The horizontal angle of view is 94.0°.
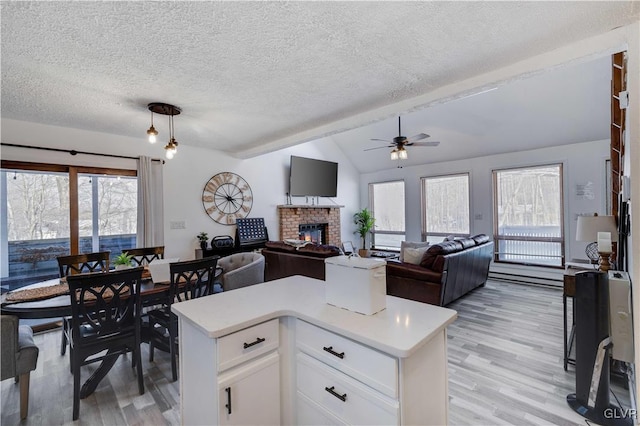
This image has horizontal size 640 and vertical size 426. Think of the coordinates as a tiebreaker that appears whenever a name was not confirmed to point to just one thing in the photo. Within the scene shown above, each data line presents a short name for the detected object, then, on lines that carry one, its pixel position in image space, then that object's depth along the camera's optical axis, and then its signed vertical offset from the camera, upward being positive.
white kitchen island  1.15 -0.66
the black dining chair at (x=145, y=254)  3.45 -0.47
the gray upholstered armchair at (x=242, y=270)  3.26 -0.68
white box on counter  1.40 -0.35
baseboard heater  5.20 -1.28
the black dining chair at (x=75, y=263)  2.95 -0.51
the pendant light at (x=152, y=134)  2.96 +0.80
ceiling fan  4.70 +1.07
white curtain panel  4.39 +0.15
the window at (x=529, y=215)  5.47 -0.10
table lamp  2.80 -0.17
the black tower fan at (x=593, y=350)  1.94 -0.94
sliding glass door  3.55 +0.00
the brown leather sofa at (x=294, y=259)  4.02 -0.68
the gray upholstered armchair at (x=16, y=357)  1.90 -0.93
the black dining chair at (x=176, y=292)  2.44 -0.67
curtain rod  3.52 +0.83
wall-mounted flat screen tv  6.50 +0.79
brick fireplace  6.34 -0.15
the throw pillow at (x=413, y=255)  3.68 -0.56
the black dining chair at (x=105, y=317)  2.01 -0.75
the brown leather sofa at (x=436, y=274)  3.34 -0.76
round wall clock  5.27 +0.29
